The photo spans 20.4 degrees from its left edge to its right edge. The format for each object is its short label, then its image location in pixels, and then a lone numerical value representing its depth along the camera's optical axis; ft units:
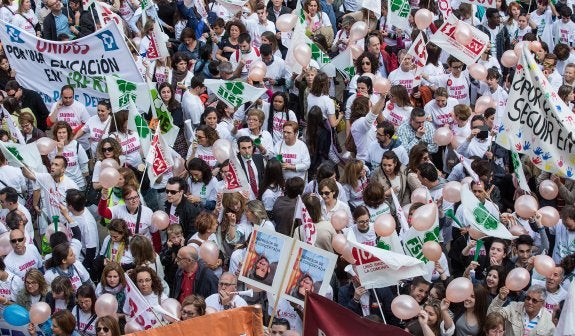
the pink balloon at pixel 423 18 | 64.39
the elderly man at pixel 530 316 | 45.44
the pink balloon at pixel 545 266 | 46.44
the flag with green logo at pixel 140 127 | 56.18
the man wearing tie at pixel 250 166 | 54.39
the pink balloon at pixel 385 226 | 48.00
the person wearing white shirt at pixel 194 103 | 60.03
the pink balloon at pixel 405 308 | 44.62
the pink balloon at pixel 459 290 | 45.09
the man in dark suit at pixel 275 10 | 69.00
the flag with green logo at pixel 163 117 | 57.57
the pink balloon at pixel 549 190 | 53.31
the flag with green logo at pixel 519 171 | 50.93
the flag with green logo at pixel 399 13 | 65.62
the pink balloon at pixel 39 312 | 46.26
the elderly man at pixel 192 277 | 48.11
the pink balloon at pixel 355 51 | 63.00
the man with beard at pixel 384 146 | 55.11
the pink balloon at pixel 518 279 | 46.03
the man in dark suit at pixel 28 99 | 60.95
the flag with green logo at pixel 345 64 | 61.93
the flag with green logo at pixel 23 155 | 53.36
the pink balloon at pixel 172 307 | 45.03
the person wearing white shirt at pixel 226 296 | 46.34
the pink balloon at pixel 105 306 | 45.78
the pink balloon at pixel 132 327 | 45.42
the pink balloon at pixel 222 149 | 53.98
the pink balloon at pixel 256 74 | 59.67
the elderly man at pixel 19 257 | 49.44
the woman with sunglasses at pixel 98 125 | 57.57
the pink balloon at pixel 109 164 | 53.75
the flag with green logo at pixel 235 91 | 57.93
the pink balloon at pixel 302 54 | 59.98
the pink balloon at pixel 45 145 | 54.75
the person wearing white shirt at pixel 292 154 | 55.47
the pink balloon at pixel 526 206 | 50.31
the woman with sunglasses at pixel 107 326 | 44.75
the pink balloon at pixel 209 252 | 48.11
